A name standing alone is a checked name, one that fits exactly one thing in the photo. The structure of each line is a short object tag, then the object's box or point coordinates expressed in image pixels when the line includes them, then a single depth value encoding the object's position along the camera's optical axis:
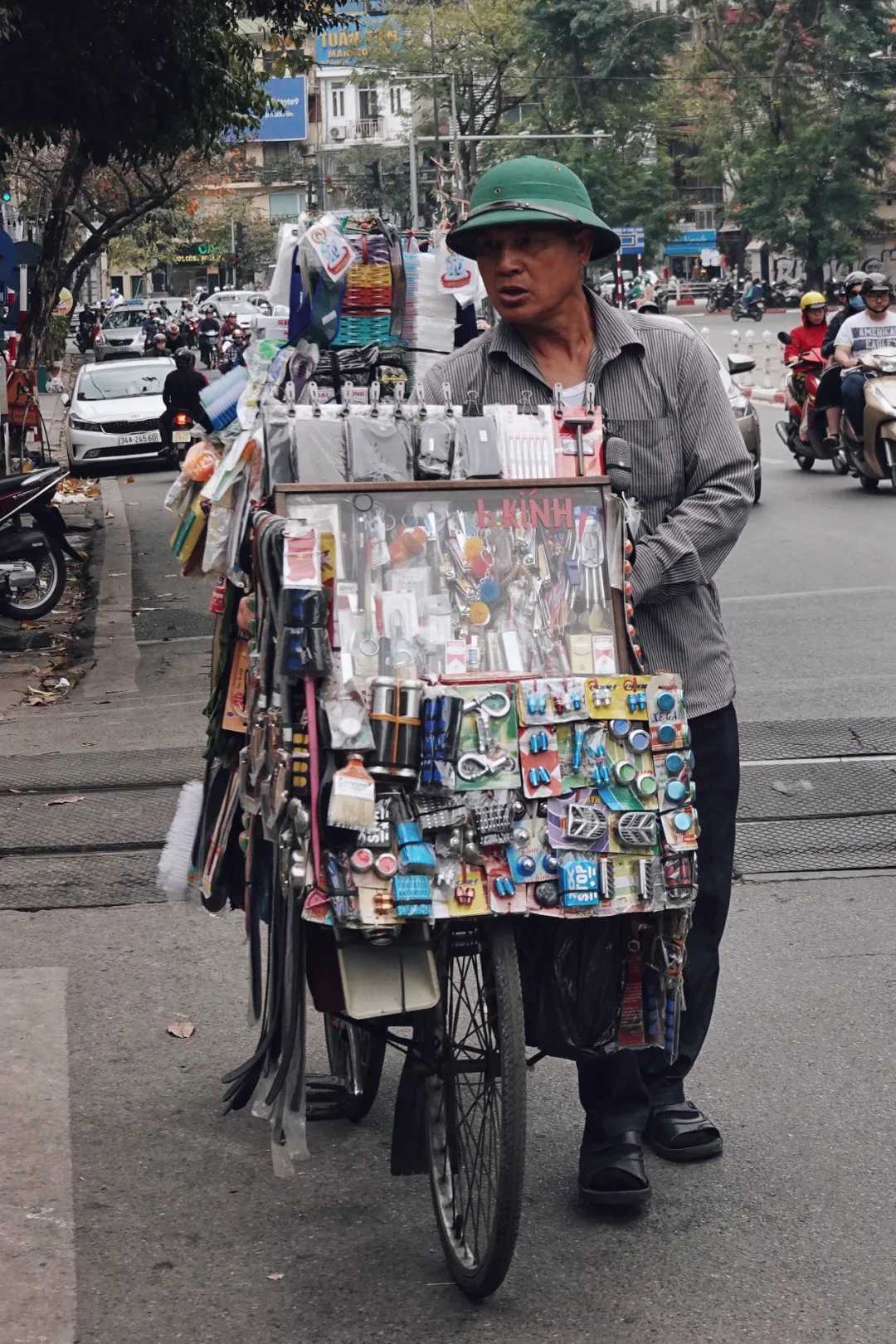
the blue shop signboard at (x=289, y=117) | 81.94
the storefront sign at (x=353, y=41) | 77.00
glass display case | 3.44
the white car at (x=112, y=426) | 25.39
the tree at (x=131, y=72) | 11.95
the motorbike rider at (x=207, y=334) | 51.28
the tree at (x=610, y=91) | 74.25
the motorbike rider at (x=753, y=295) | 65.12
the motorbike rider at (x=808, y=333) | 19.02
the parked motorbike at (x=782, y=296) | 75.62
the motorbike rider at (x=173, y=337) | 39.81
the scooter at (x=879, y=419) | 16.47
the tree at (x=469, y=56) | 75.38
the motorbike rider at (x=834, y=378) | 17.78
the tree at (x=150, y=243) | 57.81
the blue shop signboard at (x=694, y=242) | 105.06
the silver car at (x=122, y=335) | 47.34
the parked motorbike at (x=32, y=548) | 12.64
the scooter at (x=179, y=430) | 23.28
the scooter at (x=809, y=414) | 18.58
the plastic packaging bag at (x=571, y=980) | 3.52
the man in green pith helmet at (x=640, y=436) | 3.81
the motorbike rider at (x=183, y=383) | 22.86
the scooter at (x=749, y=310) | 64.92
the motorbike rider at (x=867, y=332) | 17.16
